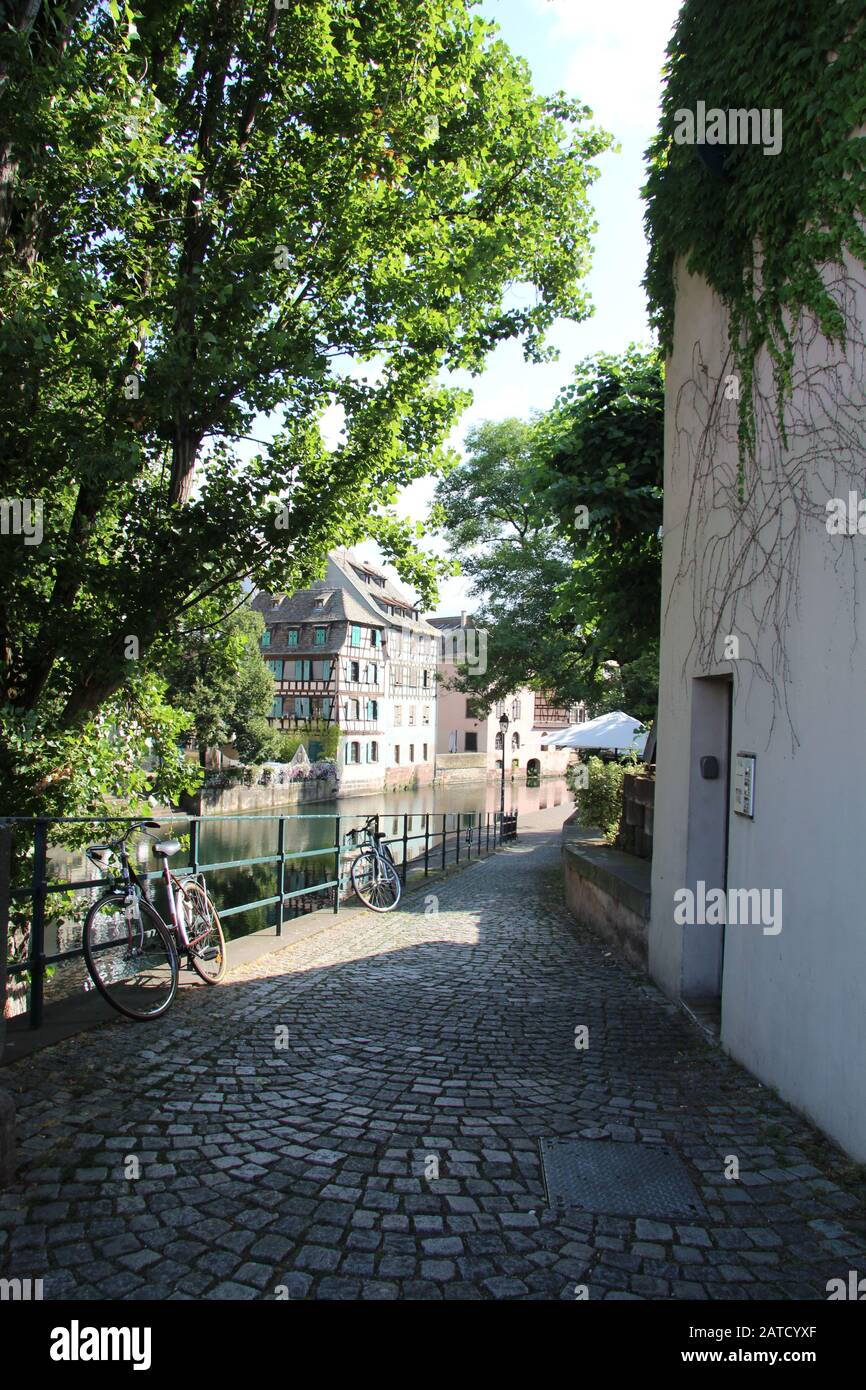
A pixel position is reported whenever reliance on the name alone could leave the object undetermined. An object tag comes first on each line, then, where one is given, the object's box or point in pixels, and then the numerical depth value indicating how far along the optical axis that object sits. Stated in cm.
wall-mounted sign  392
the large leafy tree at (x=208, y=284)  539
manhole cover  258
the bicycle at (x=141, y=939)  435
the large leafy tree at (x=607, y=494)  735
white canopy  1530
